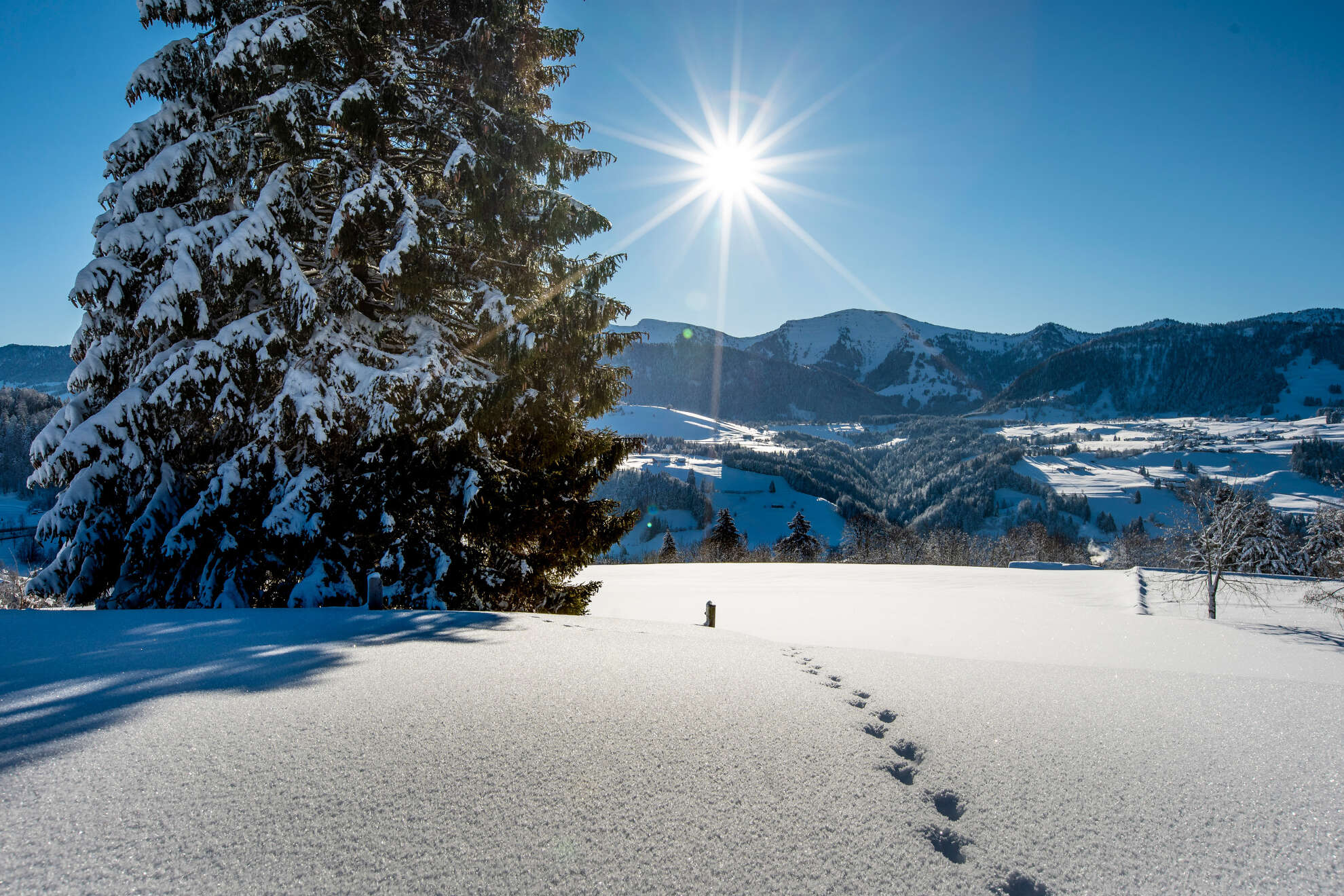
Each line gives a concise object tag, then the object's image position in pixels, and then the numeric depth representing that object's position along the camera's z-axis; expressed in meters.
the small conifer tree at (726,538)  51.00
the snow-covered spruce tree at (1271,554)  31.39
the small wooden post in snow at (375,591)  7.28
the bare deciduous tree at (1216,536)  14.75
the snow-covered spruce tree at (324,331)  7.50
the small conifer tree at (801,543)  52.81
